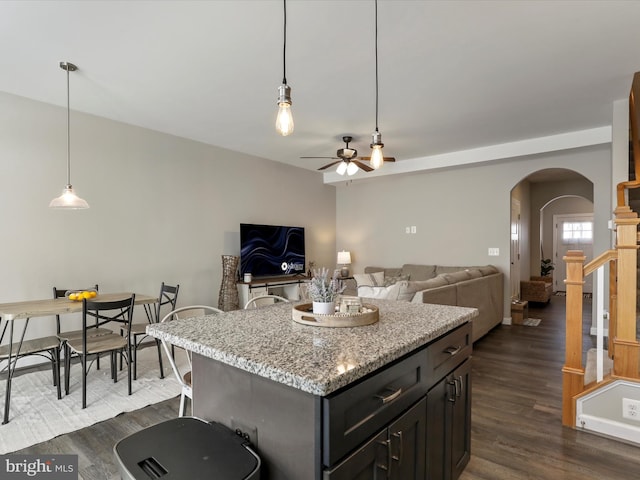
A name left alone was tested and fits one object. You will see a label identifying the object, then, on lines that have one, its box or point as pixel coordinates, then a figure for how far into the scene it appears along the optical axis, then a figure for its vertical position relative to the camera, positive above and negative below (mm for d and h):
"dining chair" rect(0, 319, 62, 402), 2676 -874
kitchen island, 986 -501
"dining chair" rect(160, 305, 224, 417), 1828 -802
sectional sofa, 3420 -610
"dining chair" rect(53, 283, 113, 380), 3054 -858
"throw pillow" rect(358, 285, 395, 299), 3400 -518
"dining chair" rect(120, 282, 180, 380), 3322 -882
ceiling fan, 4492 +1025
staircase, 2357 -833
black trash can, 955 -632
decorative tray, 1537 -358
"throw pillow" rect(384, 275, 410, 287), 6309 -737
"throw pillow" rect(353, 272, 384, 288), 6127 -724
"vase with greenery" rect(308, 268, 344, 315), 1644 -260
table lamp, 7227 -403
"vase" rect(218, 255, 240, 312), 5137 -667
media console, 5379 -780
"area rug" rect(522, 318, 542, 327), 5583 -1378
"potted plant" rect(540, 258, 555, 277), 8422 -714
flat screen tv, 5570 -194
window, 8883 +137
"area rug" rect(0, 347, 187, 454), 2395 -1305
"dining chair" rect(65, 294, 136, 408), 2727 -875
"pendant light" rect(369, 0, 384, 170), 2433 +645
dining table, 2542 -557
